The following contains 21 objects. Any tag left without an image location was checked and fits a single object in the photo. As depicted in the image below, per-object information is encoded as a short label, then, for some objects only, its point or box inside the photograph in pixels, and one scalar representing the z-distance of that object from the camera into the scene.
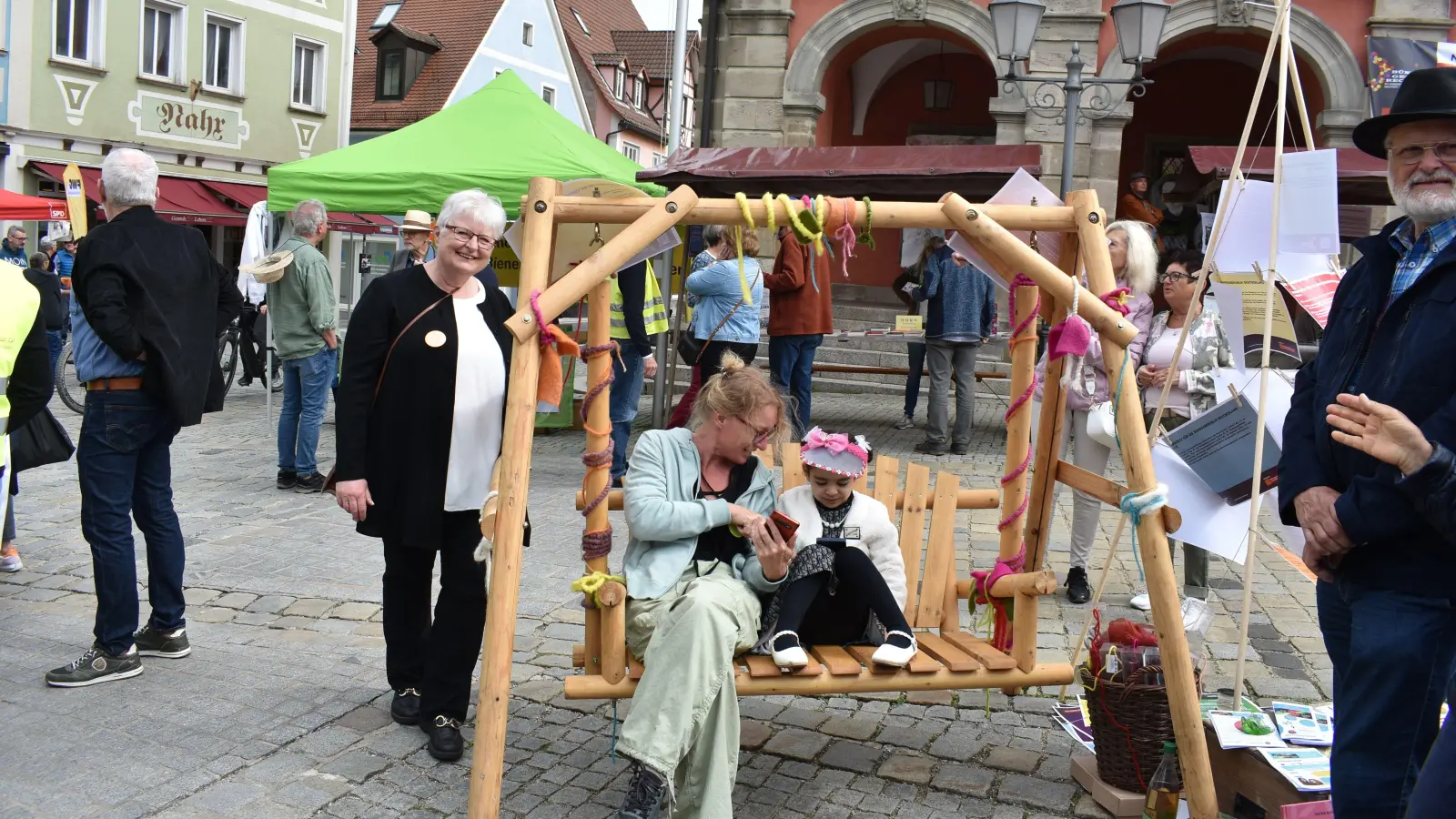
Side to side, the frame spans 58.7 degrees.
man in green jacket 8.45
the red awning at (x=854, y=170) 10.11
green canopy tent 10.04
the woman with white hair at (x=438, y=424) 4.08
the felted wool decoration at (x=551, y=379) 3.64
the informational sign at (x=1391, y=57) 14.71
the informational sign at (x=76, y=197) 10.60
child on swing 3.88
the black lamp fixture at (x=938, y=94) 18.23
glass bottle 3.59
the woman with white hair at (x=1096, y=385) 5.88
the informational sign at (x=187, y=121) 25.17
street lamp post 10.52
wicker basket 3.71
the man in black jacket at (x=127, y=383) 4.58
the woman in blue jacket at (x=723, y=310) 9.12
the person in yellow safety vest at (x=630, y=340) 8.20
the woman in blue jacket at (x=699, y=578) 3.44
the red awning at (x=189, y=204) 24.55
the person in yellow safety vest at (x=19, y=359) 3.79
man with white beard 2.71
